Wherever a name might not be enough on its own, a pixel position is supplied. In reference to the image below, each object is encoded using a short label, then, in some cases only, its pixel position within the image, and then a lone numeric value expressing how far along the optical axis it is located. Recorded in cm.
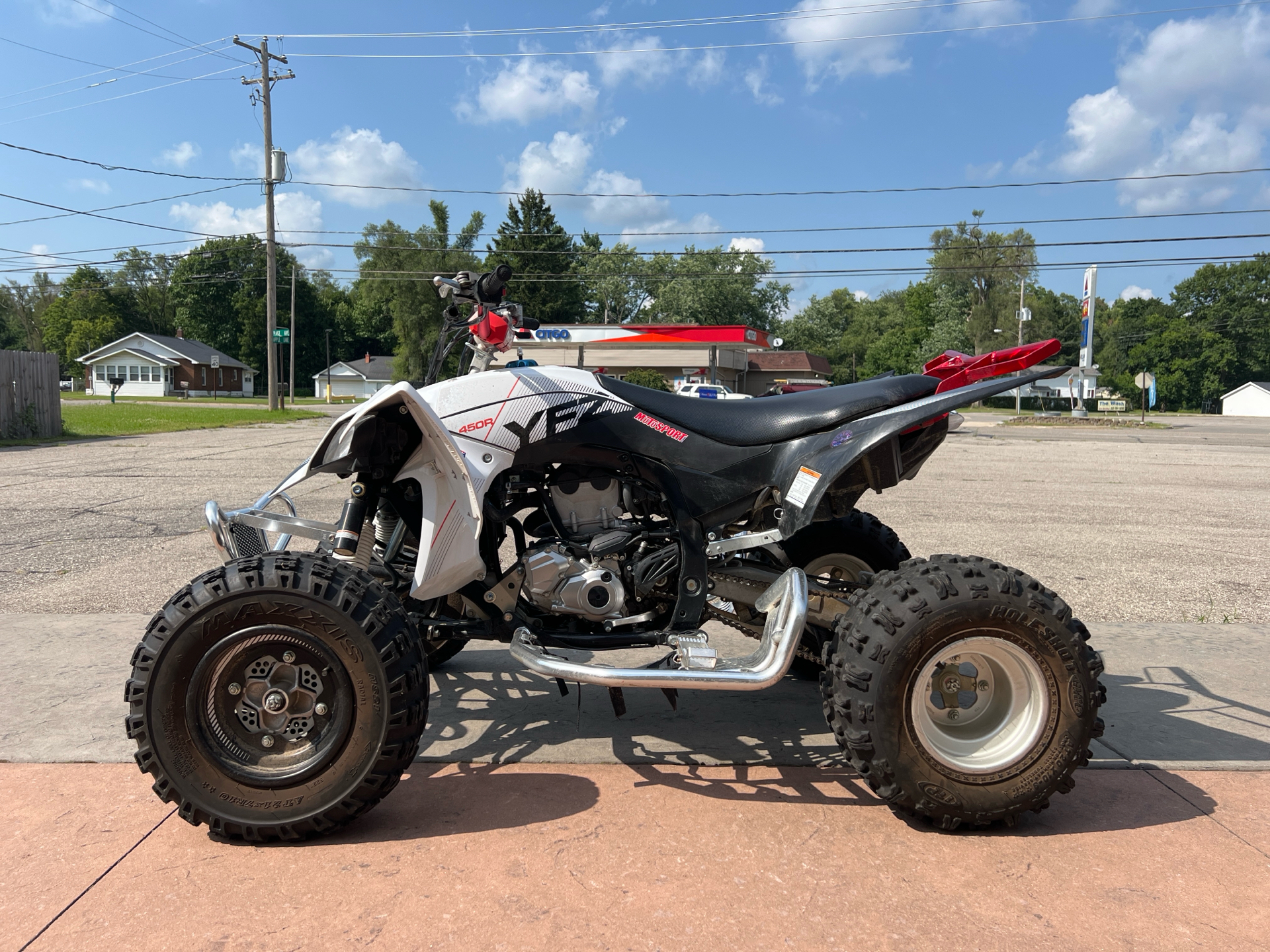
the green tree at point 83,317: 8088
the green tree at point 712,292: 7444
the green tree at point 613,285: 7975
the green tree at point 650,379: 3128
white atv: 269
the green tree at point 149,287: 8888
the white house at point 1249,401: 7538
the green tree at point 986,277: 7431
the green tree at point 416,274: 5603
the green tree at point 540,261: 5716
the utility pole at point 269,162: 3284
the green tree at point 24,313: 9119
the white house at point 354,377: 8106
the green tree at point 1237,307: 8744
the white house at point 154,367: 7069
